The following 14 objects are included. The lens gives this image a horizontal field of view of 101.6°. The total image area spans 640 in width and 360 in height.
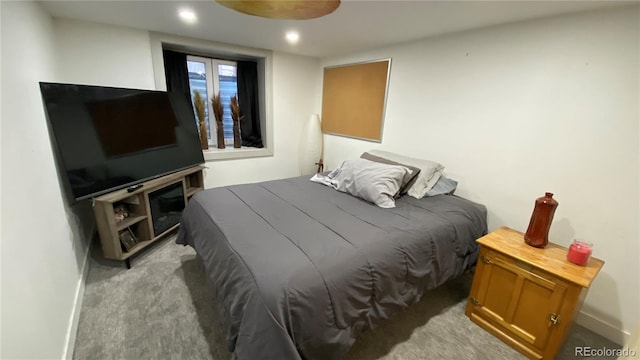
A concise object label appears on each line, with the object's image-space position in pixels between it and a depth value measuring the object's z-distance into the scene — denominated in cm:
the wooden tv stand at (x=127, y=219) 205
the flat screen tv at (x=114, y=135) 189
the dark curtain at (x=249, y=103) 353
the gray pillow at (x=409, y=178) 229
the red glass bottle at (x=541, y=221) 162
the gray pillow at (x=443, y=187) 234
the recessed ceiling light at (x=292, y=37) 253
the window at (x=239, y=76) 275
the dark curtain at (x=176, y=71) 302
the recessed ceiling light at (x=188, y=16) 203
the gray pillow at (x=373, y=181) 209
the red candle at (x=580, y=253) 149
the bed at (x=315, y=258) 115
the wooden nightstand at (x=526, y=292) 144
